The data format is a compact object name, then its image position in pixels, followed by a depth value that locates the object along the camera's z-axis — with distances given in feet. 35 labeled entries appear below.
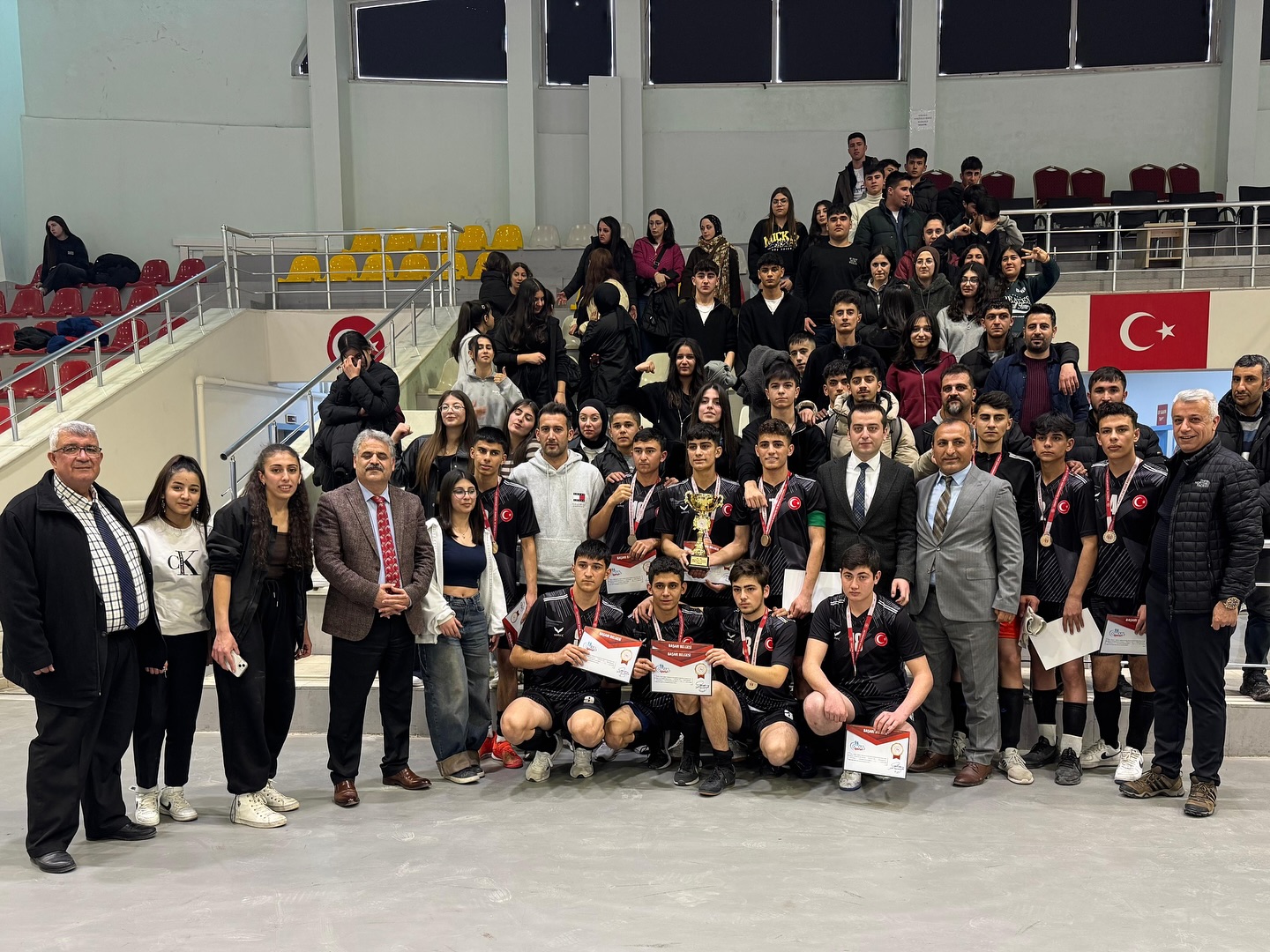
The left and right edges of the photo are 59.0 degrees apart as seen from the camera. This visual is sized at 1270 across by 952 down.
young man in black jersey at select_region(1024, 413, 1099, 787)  16.48
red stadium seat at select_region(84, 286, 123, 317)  39.24
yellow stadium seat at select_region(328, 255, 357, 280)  42.39
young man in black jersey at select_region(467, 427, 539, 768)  17.71
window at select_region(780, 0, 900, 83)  47.21
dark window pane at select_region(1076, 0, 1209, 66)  45.37
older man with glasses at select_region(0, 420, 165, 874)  13.37
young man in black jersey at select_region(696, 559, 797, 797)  16.24
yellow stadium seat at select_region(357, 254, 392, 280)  38.10
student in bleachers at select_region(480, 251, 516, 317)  27.86
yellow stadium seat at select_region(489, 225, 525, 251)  45.01
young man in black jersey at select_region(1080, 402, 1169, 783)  16.12
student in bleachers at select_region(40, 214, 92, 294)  41.37
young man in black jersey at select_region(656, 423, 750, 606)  17.34
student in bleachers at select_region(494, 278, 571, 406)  24.79
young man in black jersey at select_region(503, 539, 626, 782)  16.69
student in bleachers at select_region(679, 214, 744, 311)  27.78
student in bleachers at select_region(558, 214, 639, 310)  28.91
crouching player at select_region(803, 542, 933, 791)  15.98
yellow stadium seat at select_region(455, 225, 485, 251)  45.01
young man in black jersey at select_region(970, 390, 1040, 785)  16.90
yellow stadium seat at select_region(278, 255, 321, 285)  40.85
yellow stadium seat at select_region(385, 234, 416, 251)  45.24
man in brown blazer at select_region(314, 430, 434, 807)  15.78
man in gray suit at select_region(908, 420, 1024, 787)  16.34
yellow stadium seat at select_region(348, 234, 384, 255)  44.75
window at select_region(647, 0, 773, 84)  47.37
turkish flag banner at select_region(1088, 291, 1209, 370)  33.37
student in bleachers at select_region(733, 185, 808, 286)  28.09
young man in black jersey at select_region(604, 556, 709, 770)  16.55
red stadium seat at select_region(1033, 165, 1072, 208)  43.91
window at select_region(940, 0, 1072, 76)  46.19
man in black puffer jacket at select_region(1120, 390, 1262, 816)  14.70
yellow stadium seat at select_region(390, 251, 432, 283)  39.04
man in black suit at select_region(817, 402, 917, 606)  16.85
